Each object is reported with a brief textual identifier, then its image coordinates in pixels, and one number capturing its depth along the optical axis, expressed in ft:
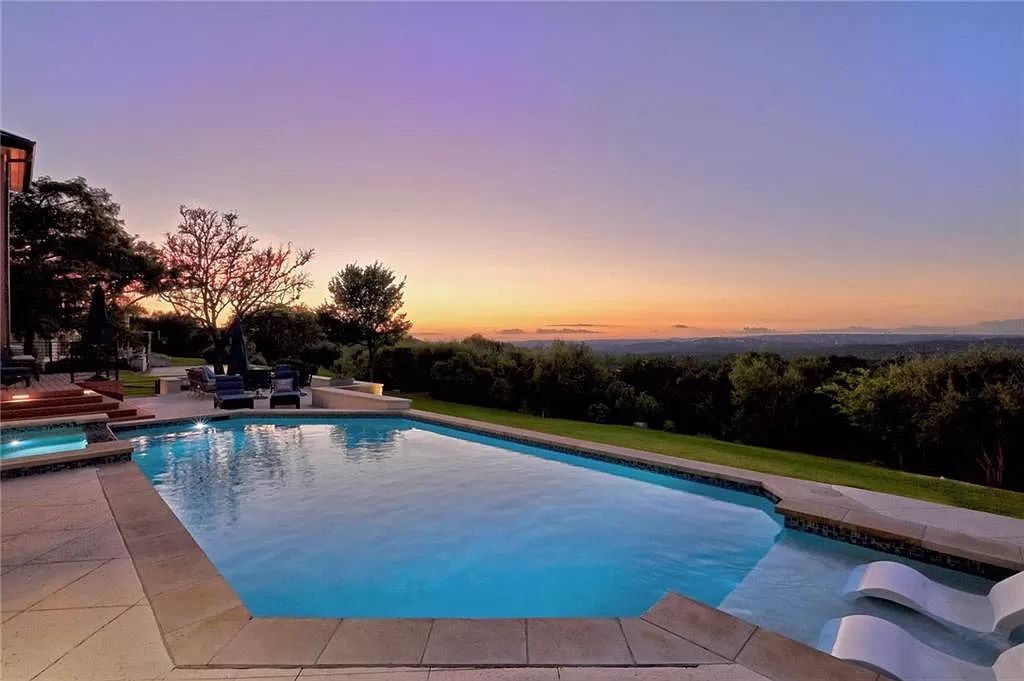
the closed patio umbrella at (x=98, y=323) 42.98
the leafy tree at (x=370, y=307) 64.44
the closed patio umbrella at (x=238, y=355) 46.68
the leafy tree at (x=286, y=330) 79.30
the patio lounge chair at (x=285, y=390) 41.60
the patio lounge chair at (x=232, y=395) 40.22
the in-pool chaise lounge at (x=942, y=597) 12.09
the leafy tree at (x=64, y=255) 56.29
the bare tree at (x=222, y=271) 71.20
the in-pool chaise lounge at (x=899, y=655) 9.98
